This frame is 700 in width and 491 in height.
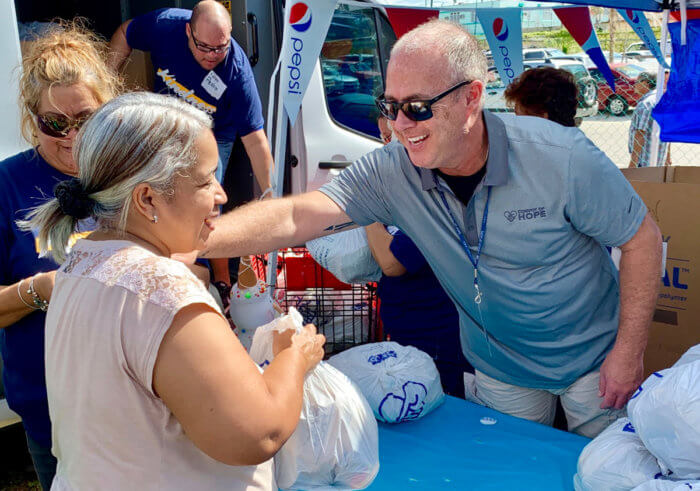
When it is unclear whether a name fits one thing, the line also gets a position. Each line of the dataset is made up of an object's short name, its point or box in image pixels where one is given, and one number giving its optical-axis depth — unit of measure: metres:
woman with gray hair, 1.03
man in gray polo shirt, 1.85
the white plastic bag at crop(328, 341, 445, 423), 2.04
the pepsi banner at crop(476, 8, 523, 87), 5.28
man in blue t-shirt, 3.74
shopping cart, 3.06
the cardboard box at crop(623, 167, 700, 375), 3.08
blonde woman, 1.73
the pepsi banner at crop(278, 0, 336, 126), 3.07
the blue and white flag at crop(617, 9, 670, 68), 4.54
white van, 4.55
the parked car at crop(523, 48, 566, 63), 17.34
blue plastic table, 1.81
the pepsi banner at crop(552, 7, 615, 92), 5.23
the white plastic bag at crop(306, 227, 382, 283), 2.79
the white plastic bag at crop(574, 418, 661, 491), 1.47
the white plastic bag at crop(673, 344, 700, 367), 1.62
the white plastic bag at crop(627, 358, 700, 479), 1.34
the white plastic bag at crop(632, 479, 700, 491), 1.31
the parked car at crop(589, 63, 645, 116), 13.73
